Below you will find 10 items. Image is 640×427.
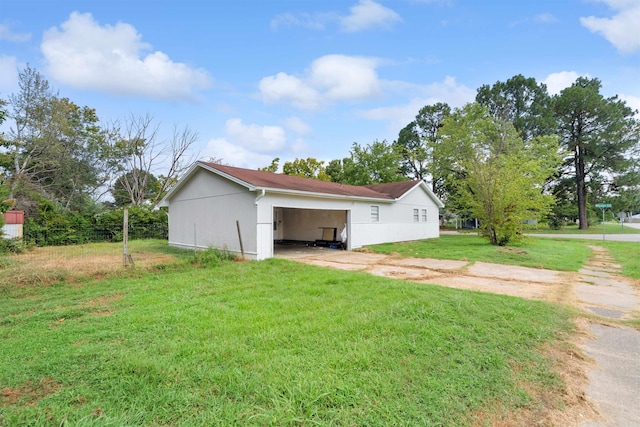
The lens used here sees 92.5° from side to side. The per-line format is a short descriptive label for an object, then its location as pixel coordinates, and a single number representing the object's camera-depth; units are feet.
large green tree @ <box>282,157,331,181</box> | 109.40
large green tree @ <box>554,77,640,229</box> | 88.94
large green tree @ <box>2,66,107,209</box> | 59.21
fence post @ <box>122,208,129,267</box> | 24.72
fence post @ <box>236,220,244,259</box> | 34.17
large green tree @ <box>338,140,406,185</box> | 104.53
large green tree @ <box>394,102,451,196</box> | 124.77
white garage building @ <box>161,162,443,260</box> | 34.45
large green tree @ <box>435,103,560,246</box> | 45.32
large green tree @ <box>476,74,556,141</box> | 96.32
